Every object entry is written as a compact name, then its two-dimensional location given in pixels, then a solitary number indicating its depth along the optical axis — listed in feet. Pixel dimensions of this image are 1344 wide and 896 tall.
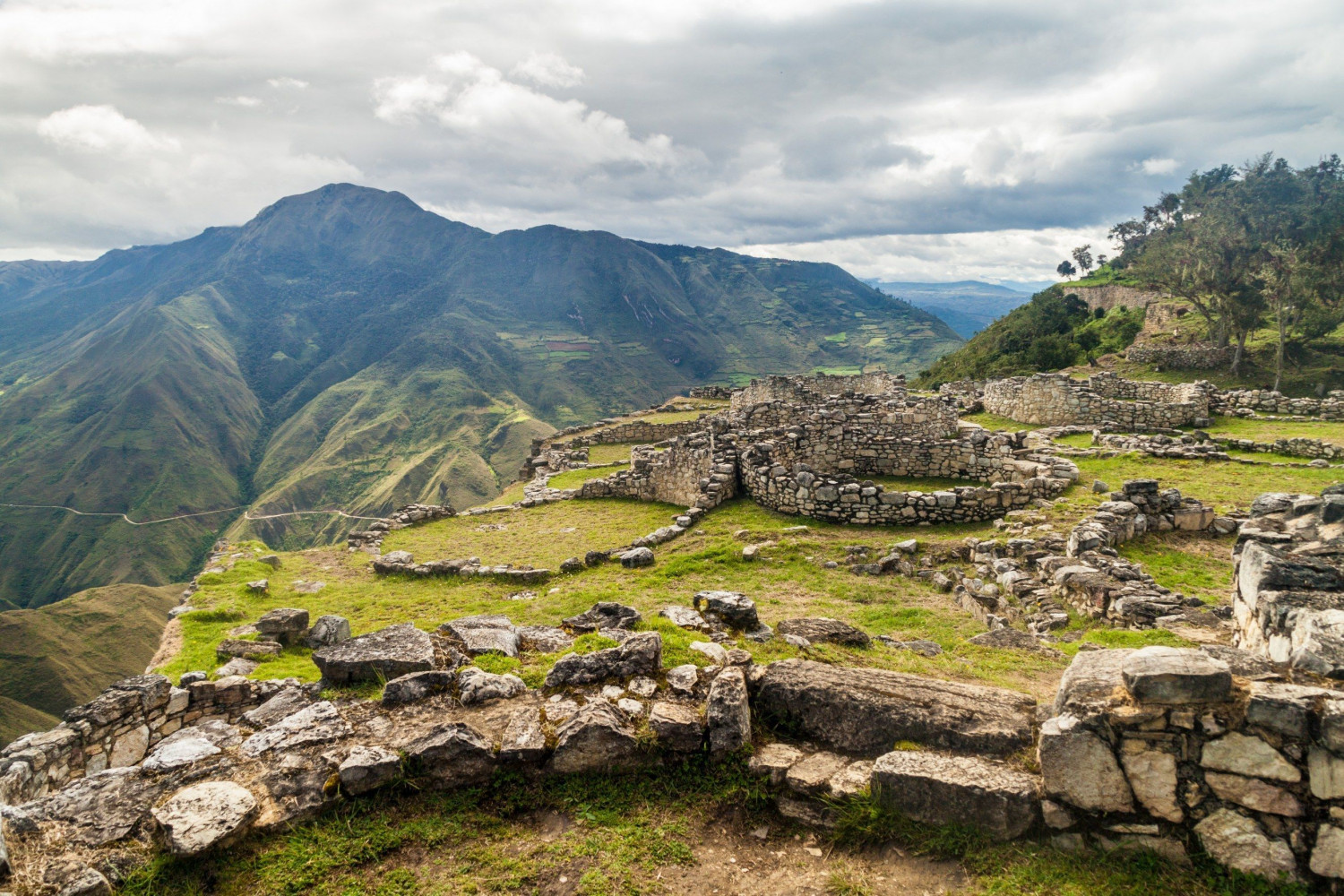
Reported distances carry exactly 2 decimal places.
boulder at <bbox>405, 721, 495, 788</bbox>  20.67
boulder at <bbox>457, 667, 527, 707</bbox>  24.20
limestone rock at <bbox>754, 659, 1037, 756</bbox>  19.51
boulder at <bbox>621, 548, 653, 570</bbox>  51.60
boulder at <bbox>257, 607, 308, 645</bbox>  39.04
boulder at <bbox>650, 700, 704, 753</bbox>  20.84
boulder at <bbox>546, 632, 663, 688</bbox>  24.62
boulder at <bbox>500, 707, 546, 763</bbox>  20.97
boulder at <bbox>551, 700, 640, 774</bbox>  20.90
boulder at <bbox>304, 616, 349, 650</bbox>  36.50
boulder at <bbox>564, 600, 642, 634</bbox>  31.45
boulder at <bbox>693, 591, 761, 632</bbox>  30.86
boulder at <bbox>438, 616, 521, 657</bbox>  28.94
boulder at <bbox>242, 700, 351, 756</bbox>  22.00
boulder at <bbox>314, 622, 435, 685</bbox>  26.78
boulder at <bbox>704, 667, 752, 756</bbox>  20.67
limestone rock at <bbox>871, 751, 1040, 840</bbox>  17.02
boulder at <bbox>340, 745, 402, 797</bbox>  20.08
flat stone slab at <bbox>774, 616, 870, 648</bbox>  29.71
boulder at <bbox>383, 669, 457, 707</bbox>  24.52
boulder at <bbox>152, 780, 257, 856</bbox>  17.44
